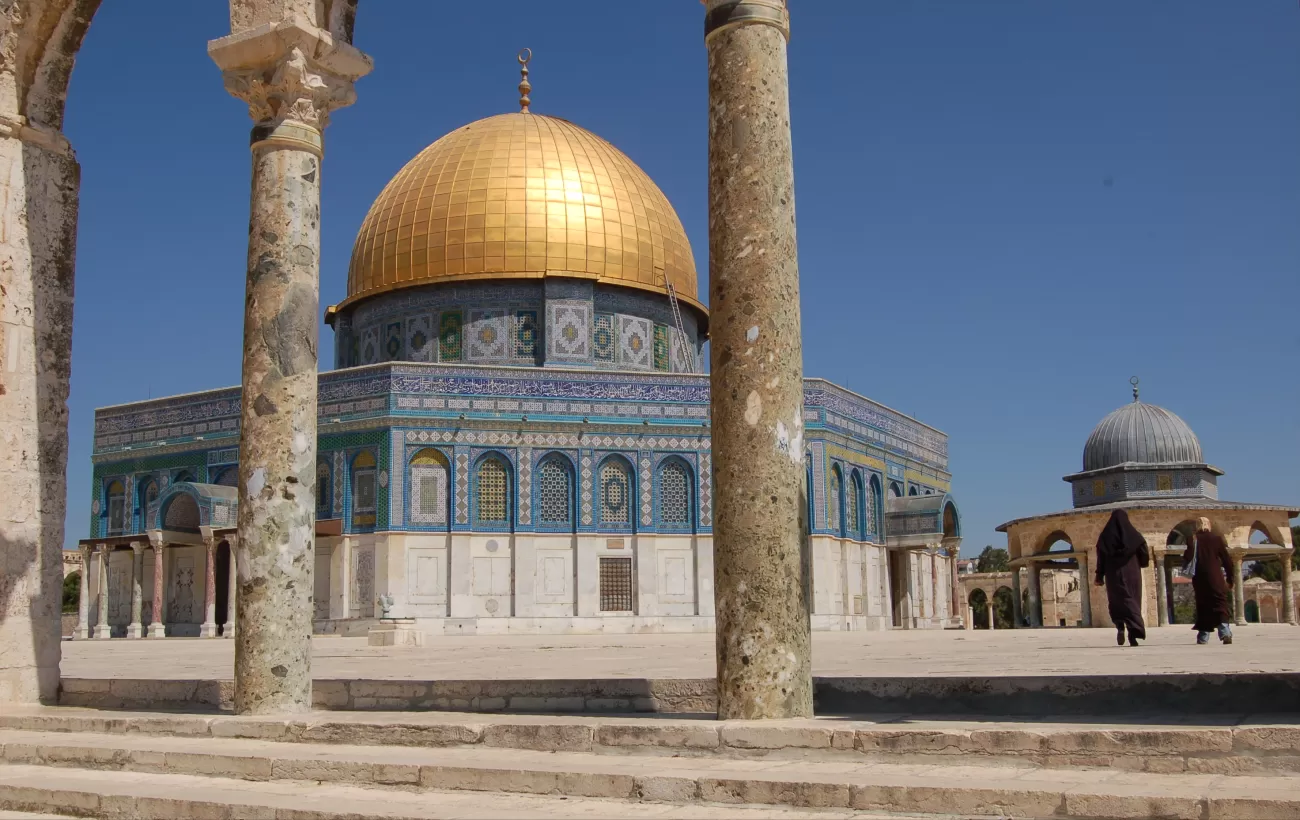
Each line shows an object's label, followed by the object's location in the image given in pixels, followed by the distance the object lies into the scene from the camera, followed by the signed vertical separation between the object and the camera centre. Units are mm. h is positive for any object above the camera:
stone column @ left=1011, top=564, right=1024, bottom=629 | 31844 -593
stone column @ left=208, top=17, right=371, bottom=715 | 5969 +1211
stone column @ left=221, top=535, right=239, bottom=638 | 25159 -493
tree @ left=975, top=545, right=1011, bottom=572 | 71938 +966
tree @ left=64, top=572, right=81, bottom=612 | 48438 +118
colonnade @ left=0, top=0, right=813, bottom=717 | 4750 +1145
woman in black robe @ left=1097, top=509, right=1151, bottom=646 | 10545 +59
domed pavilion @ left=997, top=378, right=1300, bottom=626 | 27625 +1353
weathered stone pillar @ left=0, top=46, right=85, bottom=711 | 6969 +1493
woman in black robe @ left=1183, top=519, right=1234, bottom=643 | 10445 -49
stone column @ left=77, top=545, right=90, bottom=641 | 27109 -365
